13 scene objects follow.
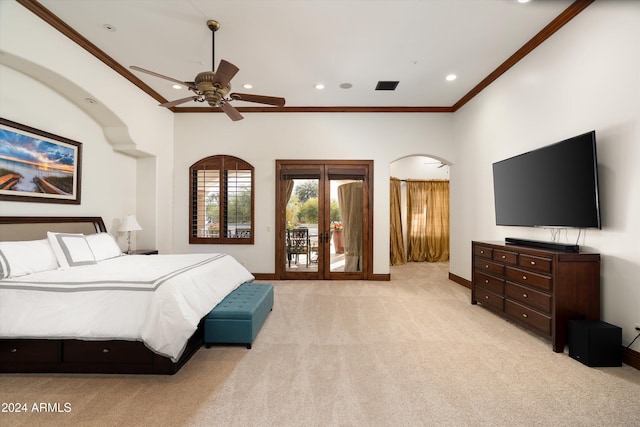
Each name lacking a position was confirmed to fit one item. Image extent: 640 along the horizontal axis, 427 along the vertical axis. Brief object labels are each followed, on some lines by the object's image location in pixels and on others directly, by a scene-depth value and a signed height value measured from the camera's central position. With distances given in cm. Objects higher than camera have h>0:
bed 230 -83
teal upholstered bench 283 -104
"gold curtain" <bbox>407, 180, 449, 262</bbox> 837 +9
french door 591 -1
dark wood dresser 278 -74
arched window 596 +39
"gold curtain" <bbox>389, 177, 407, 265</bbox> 802 -19
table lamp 468 -7
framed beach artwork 320 +69
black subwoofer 251 -113
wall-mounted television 278 +35
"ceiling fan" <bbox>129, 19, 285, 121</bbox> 293 +144
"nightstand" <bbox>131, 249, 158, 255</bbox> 484 -54
